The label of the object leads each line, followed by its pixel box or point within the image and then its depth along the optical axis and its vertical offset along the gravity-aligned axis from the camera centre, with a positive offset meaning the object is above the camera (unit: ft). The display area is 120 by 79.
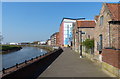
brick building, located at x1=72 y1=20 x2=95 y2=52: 81.37 +13.34
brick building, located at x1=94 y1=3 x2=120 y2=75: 21.42 +1.79
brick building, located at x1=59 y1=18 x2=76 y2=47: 160.33 +16.53
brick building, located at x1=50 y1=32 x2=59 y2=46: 229.77 +3.18
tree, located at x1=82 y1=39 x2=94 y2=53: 44.76 -1.93
